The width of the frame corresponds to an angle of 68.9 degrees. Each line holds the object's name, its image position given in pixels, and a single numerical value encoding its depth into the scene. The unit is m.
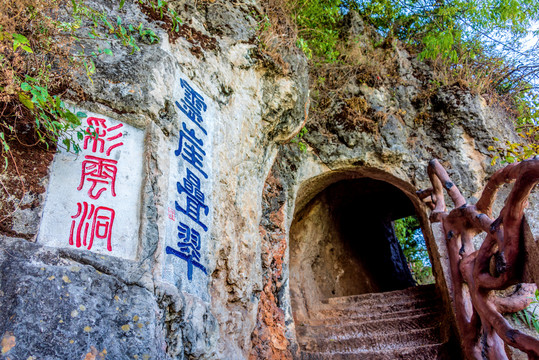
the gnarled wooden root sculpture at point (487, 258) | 2.54
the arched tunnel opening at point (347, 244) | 6.30
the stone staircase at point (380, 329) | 4.05
